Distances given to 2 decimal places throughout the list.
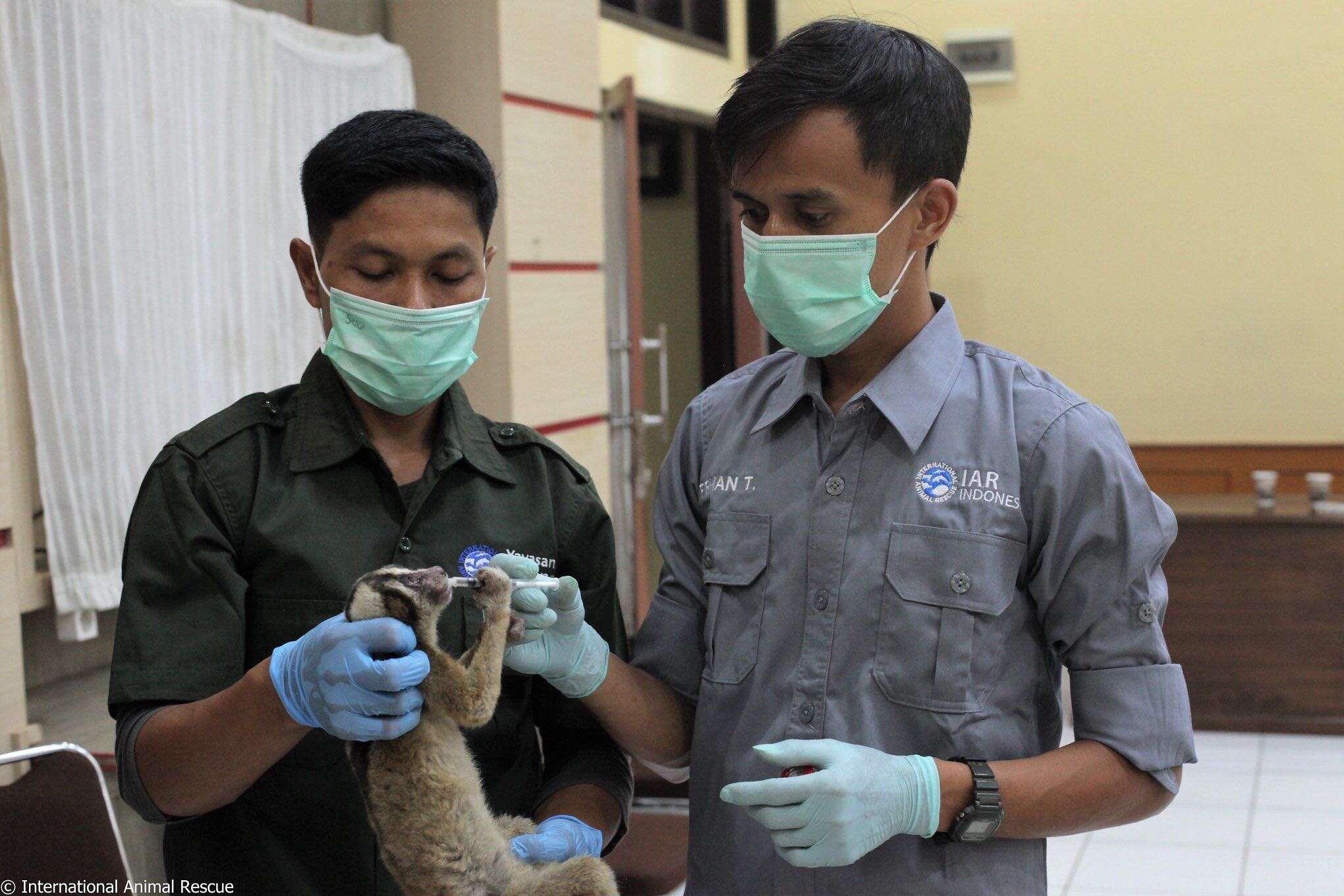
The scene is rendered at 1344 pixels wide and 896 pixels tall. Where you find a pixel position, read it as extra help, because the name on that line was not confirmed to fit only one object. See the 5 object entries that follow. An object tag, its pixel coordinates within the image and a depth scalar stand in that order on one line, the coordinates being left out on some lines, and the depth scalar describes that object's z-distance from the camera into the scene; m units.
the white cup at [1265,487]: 5.39
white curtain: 2.50
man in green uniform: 1.33
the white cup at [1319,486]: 5.28
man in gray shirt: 1.28
